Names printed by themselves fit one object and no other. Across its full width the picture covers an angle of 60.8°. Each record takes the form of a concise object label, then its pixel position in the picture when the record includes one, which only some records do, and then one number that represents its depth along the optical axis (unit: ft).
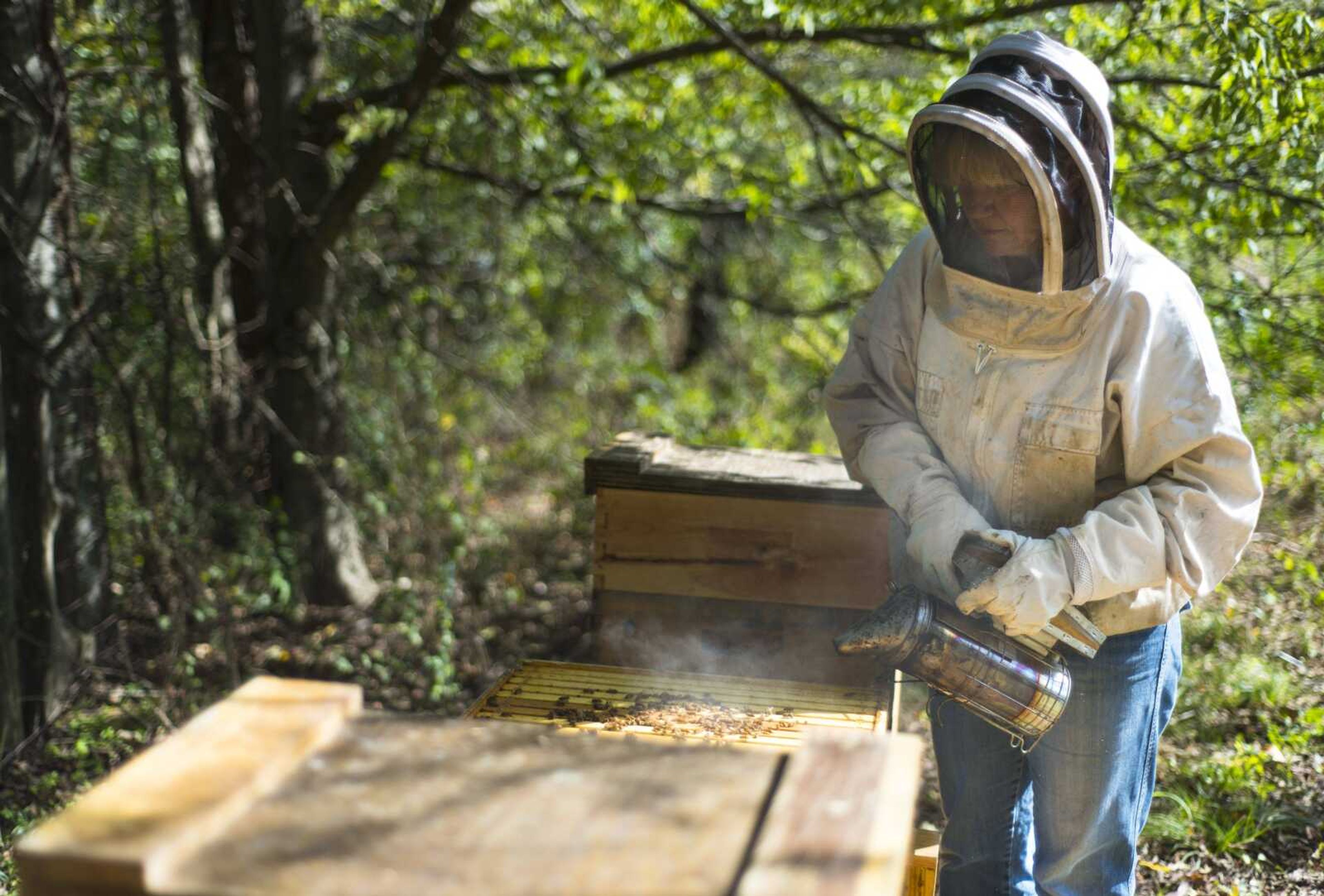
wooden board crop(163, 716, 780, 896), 4.17
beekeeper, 7.36
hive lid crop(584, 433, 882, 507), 9.94
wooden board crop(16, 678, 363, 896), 4.17
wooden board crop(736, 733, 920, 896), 4.16
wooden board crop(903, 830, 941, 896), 8.22
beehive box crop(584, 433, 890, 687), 9.95
